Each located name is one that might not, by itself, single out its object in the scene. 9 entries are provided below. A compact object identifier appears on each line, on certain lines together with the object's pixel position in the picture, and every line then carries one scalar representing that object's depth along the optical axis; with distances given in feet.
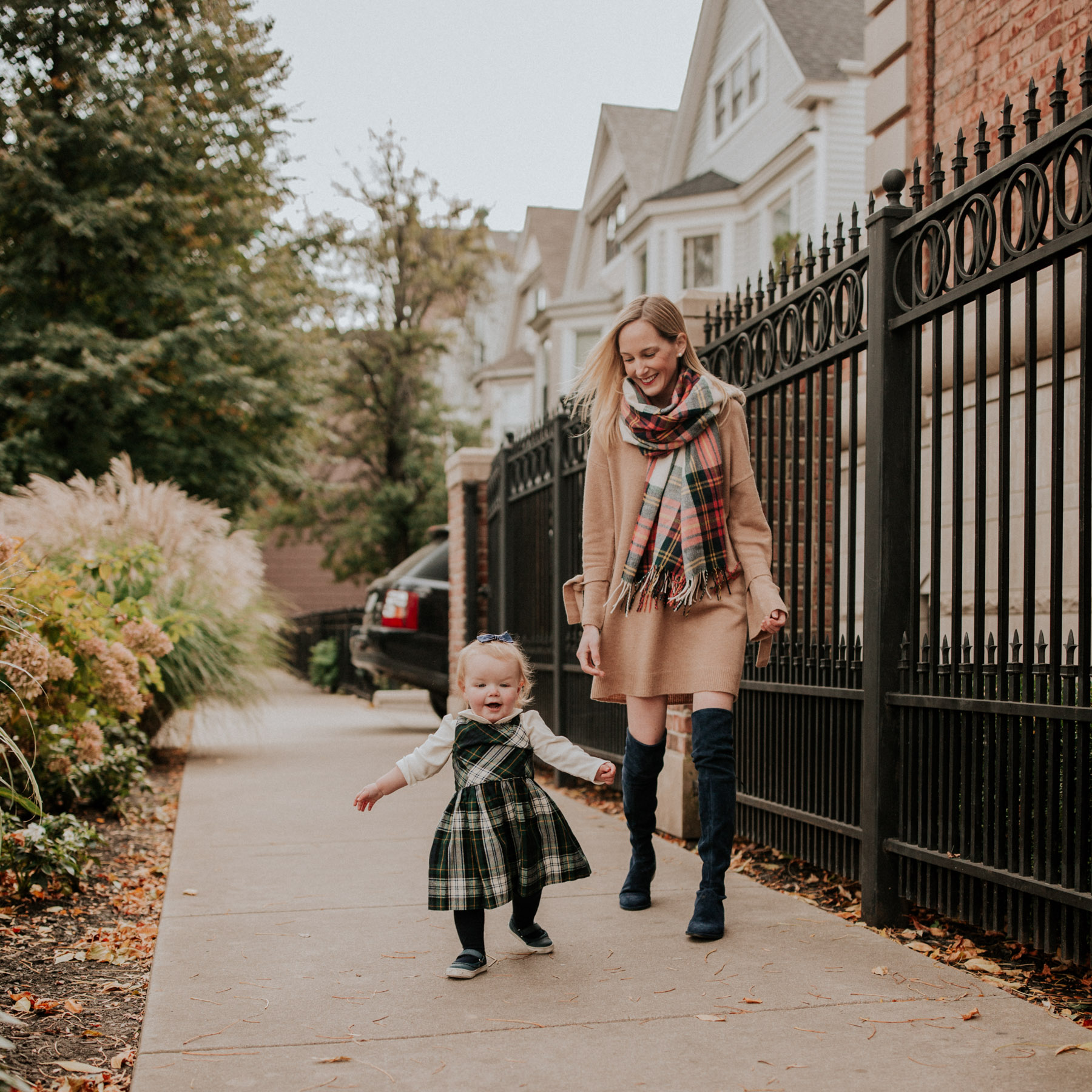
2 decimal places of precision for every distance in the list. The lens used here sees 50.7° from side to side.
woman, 11.43
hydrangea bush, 14.05
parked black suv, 35.88
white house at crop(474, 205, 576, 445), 107.14
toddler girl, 10.17
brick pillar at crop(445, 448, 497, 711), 31.71
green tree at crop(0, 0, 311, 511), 57.06
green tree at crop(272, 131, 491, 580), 88.69
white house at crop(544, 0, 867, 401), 57.41
